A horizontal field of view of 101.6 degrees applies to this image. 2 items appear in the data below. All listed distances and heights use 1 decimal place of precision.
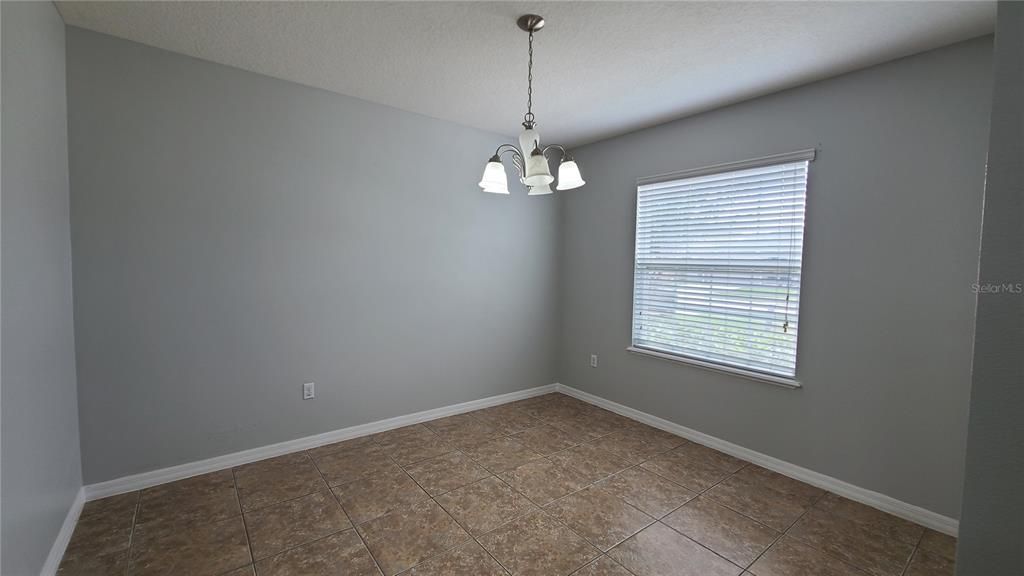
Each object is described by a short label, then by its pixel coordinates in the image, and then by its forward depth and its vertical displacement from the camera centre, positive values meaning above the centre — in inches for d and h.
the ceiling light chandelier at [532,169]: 78.9 +19.7
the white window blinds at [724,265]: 110.1 +2.2
